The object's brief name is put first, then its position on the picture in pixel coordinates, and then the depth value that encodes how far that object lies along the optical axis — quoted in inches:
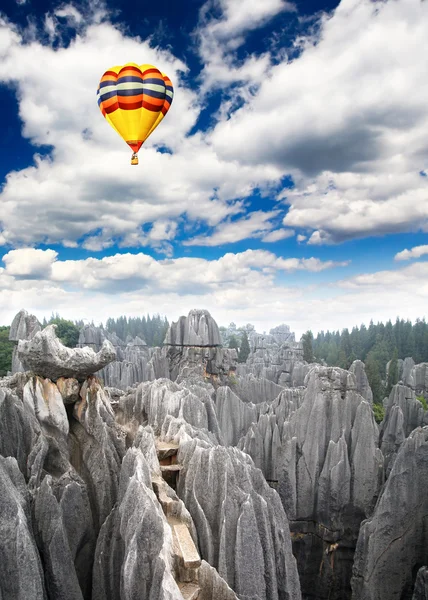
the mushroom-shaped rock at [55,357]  383.6
